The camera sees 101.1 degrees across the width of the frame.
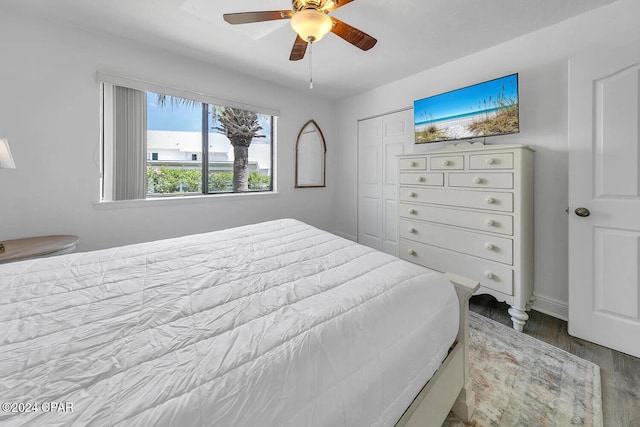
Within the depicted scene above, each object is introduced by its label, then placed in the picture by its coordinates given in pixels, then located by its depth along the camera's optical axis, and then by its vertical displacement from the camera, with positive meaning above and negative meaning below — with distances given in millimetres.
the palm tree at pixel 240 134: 3402 +1039
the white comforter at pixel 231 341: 565 -372
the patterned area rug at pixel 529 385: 1327 -1000
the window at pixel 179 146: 2605 +766
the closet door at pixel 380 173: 3527 +568
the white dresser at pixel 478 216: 2068 -30
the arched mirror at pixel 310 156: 4008 +875
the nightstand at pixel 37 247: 1766 -267
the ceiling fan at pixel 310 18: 1505 +1172
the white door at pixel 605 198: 1713 +104
